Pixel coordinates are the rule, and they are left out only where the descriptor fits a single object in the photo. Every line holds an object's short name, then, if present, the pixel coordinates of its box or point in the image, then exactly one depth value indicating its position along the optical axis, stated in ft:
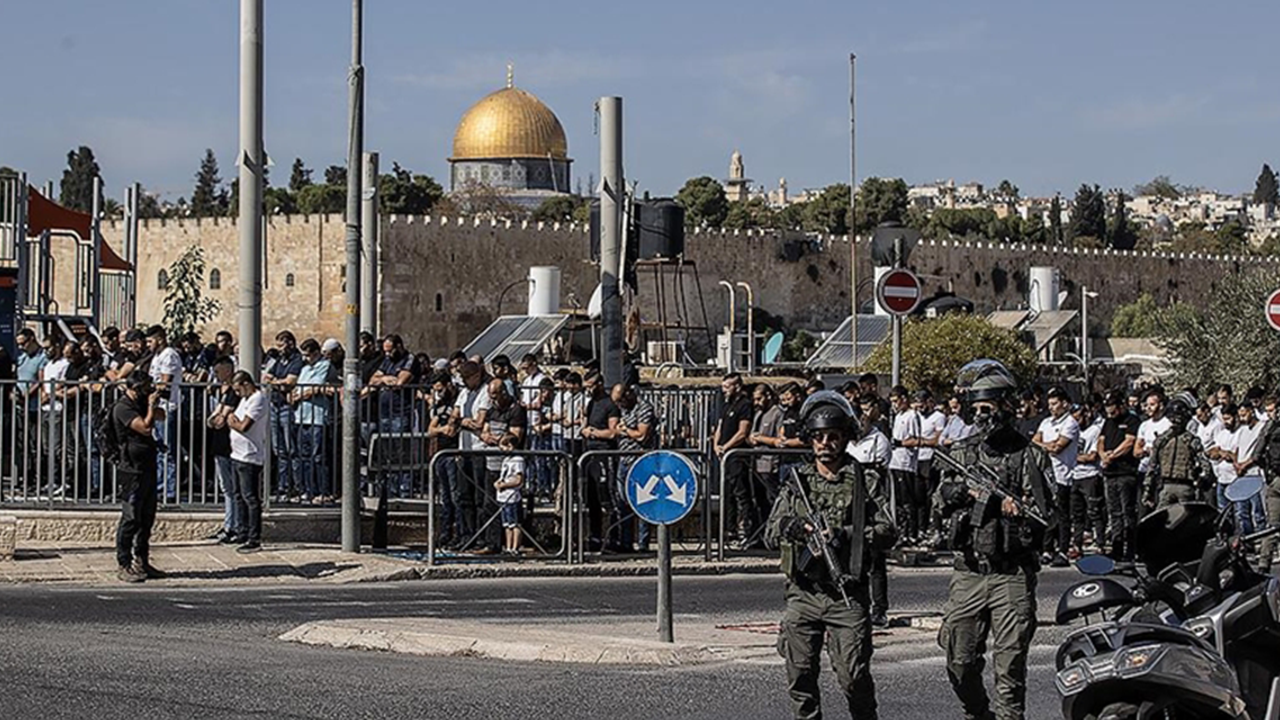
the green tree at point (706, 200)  412.57
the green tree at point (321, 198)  332.25
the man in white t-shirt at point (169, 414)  59.52
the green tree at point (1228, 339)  145.89
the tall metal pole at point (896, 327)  60.80
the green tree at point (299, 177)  392.68
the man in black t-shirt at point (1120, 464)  69.41
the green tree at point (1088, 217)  545.03
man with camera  52.42
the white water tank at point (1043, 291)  216.13
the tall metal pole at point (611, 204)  58.70
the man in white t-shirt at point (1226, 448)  72.38
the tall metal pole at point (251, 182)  61.11
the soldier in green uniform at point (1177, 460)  65.46
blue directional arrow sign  42.96
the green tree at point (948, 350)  136.56
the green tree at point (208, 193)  415.64
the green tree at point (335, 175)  385.29
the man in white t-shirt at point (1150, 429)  69.67
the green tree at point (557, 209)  363.97
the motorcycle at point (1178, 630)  23.26
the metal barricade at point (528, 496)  58.34
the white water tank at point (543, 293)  200.13
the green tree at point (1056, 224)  488.02
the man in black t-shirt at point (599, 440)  61.41
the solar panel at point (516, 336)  137.28
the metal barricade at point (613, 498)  60.13
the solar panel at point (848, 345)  144.36
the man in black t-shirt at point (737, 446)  62.95
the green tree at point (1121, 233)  555.69
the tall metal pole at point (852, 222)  142.00
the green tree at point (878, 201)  398.62
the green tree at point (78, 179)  381.60
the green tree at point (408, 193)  363.15
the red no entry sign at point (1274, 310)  72.73
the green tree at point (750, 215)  422.00
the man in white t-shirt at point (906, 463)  67.21
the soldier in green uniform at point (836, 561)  27.78
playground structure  75.46
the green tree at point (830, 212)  406.21
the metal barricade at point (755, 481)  61.87
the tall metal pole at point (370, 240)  66.64
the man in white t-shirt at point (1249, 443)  70.69
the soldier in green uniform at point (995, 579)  28.86
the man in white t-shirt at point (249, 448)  58.03
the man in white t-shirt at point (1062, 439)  69.62
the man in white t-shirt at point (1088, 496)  70.18
